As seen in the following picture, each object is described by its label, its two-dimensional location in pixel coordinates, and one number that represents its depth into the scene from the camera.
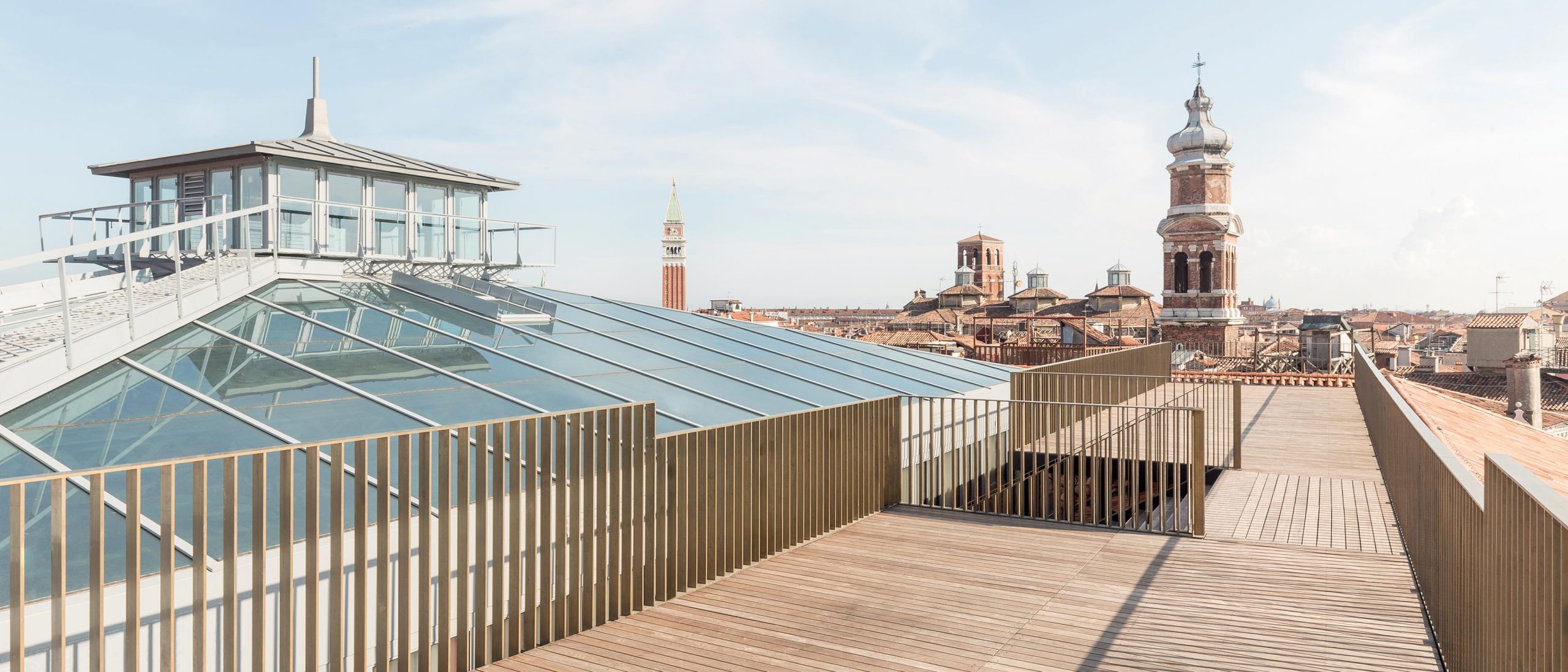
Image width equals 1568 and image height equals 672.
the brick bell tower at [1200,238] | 56.91
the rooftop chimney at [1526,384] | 26.16
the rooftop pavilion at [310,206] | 12.55
